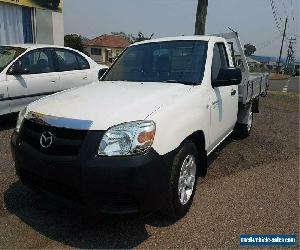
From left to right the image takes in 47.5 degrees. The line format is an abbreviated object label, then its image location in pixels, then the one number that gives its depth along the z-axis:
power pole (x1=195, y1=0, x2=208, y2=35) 14.59
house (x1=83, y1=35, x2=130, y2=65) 69.19
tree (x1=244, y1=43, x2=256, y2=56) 110.40
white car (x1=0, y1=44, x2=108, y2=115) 6.54
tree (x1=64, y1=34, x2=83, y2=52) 47.85
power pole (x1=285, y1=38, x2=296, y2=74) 82.34
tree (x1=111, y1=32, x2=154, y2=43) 65.80
